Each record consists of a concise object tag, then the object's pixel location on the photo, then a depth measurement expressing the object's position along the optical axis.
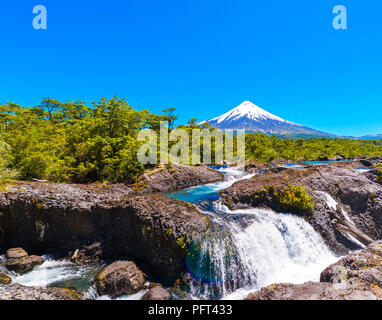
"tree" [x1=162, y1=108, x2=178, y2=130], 39.66
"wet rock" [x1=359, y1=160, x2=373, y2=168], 25.36
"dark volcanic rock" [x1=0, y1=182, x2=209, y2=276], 10.25
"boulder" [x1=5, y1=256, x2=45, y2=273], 9.45
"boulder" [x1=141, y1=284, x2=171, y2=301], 7.39
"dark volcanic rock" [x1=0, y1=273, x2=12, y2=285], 8.37
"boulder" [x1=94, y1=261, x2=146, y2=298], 7.98
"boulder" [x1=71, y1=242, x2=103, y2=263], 10.49
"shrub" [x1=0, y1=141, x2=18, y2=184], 12.54
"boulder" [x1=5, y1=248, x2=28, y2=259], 10.07
